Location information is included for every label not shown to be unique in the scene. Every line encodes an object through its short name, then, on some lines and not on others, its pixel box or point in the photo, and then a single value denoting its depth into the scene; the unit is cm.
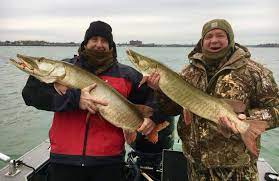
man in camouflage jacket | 209
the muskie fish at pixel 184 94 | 205
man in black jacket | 215
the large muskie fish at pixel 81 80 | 204
